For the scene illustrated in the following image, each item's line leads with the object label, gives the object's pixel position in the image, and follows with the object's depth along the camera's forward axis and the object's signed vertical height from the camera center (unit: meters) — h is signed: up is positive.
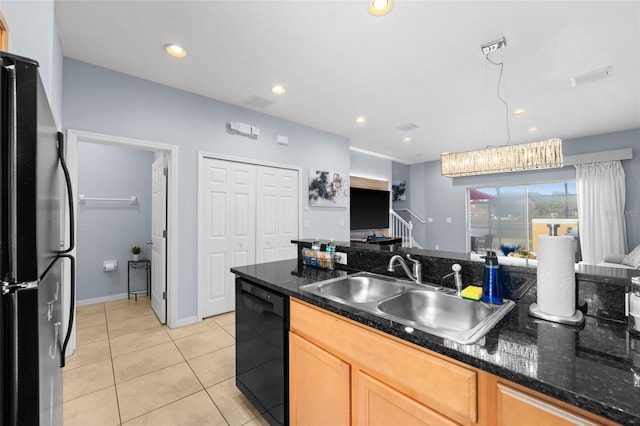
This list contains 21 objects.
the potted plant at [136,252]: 4.02 -0.53
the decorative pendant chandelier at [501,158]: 2.40 +0.53
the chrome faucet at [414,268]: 1.54 -0.31
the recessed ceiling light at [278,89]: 3.11 +1.44
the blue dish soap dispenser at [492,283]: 1.19 -0.30
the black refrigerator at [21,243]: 0.67 -0.07
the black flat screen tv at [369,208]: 5.98 +0.14
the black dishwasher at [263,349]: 1.48 -0.79
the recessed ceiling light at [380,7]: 1.85 +1.42
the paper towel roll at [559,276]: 1.01 -0.24
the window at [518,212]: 5.49 +0.03
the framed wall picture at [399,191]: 7.63 +0.64
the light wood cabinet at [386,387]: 0.73 -0.58
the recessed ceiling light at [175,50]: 2.37 +1.45
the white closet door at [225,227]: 3.33 -0.15
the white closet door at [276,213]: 3.81 +0.03
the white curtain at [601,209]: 4.62 +0.06
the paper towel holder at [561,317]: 0.99 -0.38
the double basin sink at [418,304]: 0.97 -0.42
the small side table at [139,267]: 4.00 -0.82
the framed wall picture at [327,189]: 4.43 +0.42
